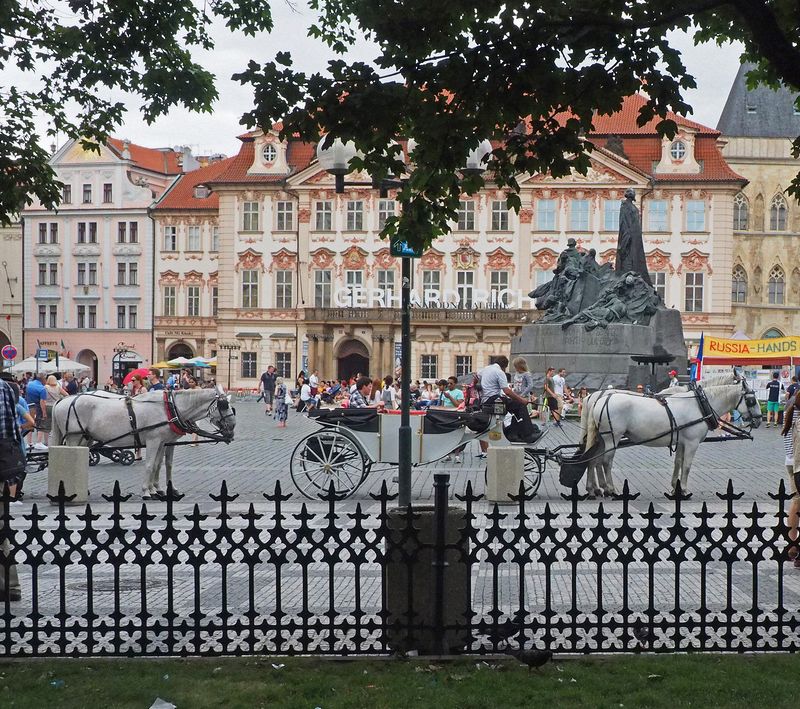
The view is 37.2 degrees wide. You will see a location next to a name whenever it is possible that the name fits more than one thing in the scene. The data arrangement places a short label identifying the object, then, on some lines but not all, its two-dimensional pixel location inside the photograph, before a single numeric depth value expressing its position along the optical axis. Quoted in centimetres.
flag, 3419
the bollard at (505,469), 1422
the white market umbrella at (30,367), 4728
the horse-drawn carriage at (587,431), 1501
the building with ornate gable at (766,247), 7831
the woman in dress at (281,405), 3358
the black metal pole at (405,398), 1131
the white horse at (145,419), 1540
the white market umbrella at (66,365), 4891
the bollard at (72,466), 1437
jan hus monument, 2923
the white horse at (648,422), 1498
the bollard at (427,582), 674
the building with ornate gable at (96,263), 7250
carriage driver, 1689
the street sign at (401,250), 846
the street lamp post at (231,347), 6543
